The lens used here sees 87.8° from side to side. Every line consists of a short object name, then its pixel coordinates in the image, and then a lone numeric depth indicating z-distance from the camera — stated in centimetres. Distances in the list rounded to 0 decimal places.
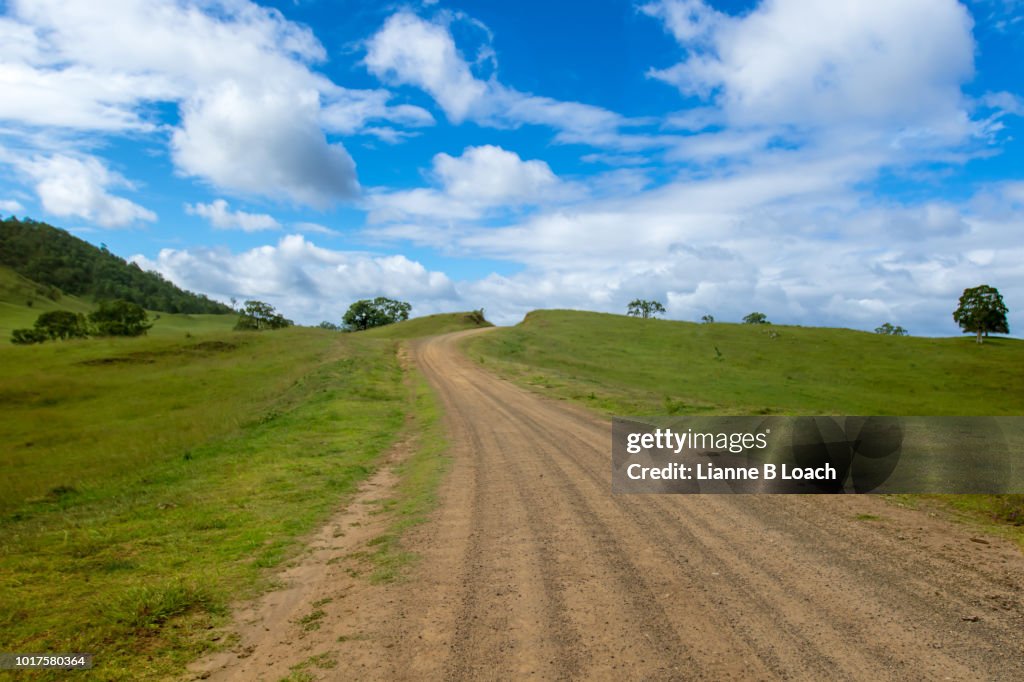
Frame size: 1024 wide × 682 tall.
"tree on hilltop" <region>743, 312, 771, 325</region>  14121
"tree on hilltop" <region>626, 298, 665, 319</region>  14100
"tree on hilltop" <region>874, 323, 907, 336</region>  15575
